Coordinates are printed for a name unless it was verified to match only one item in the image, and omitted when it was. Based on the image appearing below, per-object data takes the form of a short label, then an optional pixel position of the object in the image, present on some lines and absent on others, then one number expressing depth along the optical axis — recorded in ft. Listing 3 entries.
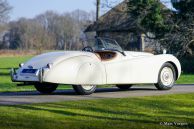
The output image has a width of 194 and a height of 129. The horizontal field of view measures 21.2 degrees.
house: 159.33
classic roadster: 38.42
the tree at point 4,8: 290.03
